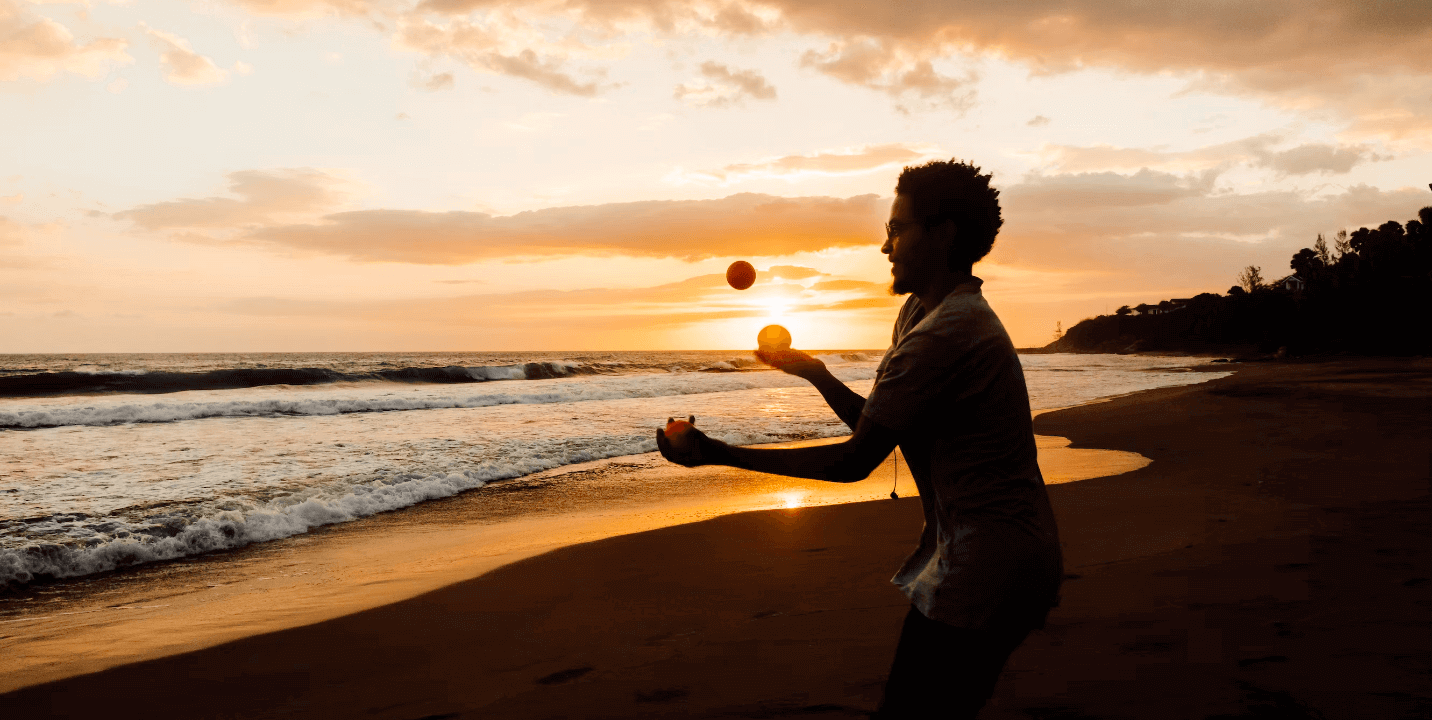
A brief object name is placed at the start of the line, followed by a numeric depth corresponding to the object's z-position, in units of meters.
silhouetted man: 1.87
